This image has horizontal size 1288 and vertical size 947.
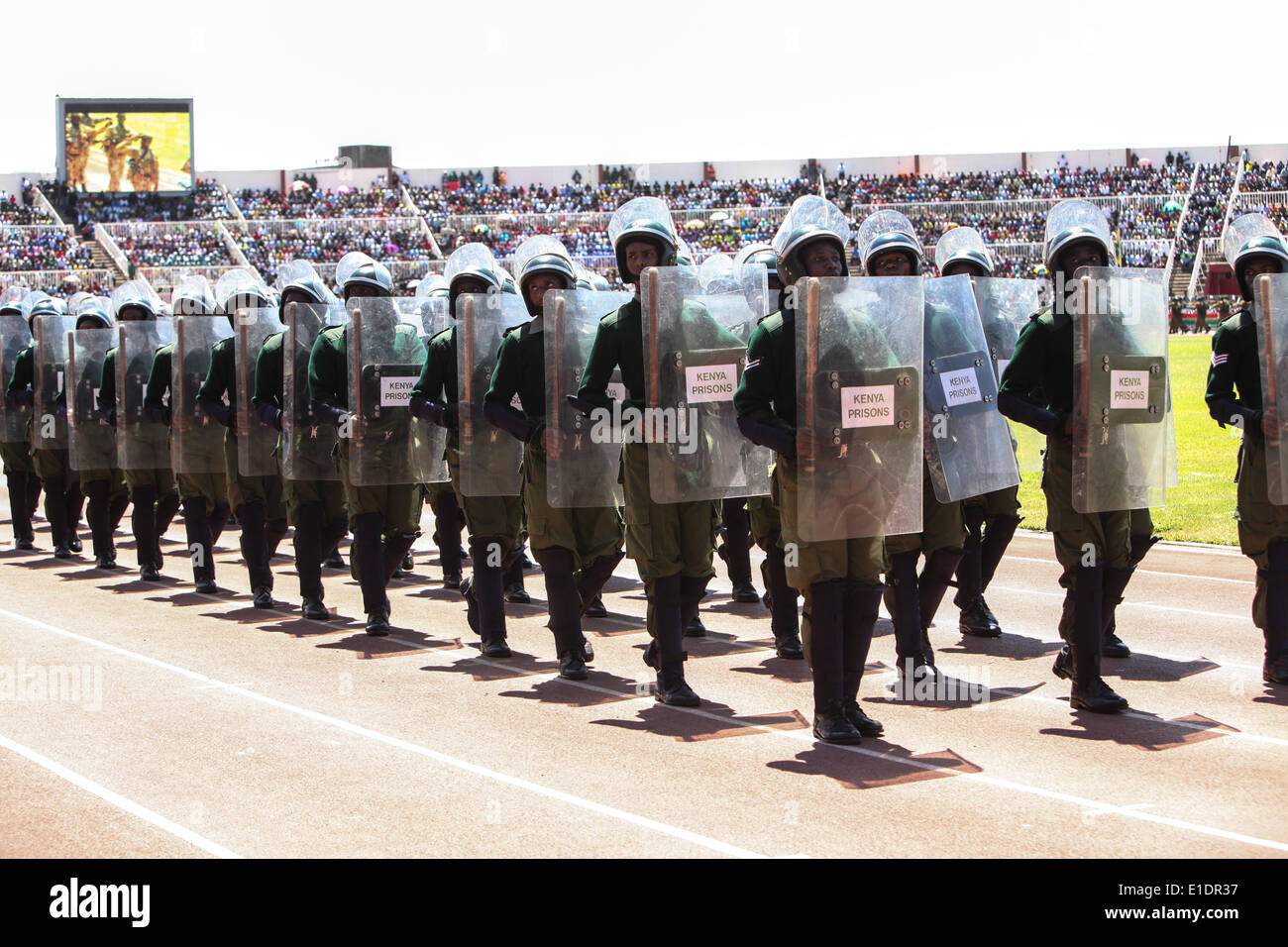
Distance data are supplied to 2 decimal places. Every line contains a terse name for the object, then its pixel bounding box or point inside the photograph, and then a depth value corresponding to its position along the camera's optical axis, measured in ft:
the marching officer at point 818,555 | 21.57
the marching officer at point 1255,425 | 25.23
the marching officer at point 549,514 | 26.84
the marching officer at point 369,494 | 32.40
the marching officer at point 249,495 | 37.42
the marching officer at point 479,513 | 29.50
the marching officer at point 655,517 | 24.40
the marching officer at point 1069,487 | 23.57
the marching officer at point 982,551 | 30.60
